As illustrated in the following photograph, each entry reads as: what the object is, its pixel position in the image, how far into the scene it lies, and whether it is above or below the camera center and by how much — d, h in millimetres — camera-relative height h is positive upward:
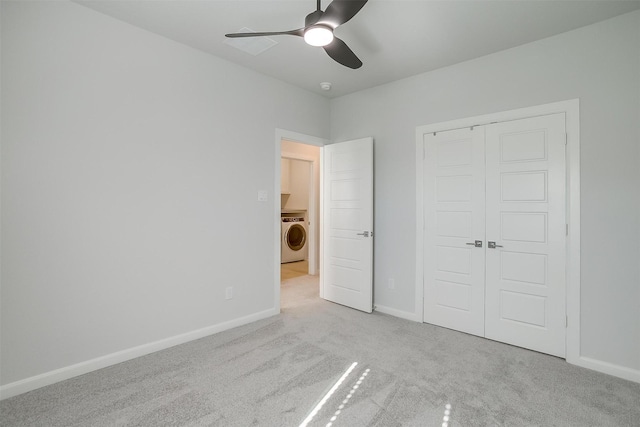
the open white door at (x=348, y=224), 3477 -169
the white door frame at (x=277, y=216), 3377 -71
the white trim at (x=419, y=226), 3174 -168
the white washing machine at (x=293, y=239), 6434 -652
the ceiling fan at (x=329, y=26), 1603 +1089
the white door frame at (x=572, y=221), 2340 -82
